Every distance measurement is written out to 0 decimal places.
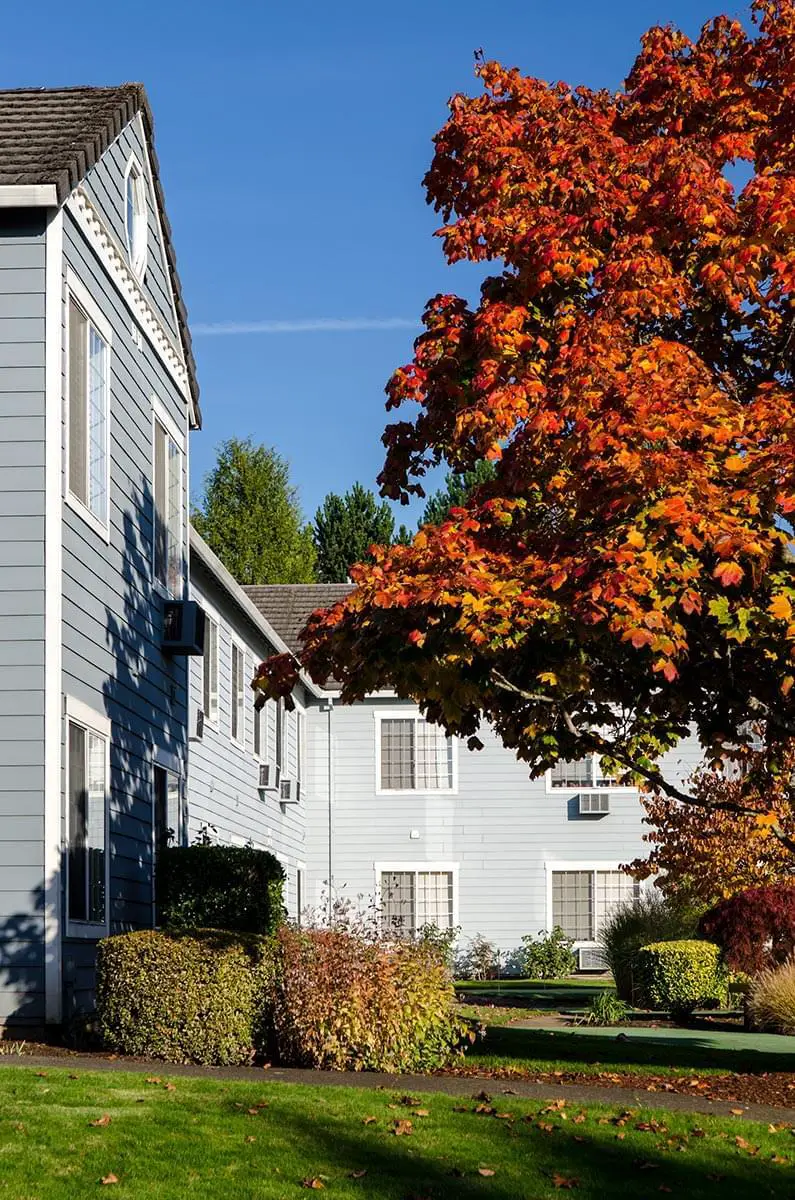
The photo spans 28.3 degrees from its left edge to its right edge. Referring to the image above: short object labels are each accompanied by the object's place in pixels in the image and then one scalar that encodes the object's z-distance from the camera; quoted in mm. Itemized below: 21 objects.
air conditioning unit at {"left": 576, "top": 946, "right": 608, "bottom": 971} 31094
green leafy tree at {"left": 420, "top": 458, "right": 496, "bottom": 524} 58562
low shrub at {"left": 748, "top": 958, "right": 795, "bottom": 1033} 17781
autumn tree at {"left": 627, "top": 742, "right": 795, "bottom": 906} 20734
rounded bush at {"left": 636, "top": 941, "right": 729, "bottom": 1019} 20781
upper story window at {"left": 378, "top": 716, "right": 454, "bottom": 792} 31891
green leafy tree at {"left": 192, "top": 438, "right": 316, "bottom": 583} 52344
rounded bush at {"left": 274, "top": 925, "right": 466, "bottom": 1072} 11594
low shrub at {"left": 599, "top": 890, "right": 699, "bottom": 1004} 23766
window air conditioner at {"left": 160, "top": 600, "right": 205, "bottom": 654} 17750
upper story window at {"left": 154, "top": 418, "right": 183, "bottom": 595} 17859
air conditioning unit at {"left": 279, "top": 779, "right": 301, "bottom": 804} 28375
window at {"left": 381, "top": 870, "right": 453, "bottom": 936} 31531
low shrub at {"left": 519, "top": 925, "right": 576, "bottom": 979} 30375
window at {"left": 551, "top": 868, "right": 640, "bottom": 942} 31250
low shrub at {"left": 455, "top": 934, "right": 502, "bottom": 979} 30734
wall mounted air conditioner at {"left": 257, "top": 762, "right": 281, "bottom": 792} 26047
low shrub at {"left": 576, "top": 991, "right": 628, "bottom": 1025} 19906
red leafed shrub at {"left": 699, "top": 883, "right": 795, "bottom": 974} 18797
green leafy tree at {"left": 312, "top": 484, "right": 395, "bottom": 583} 56656
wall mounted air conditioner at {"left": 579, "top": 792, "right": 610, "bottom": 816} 31484
